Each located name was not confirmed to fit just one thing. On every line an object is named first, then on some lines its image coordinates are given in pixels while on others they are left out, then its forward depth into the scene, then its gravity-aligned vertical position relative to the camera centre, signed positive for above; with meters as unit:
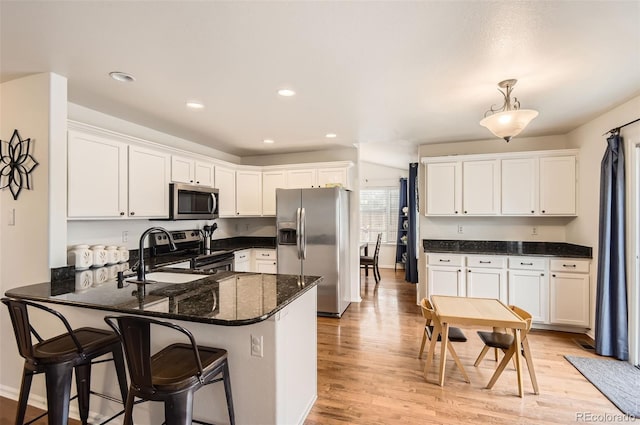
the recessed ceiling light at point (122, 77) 2.23 +1.06
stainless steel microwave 3.53 +0.16
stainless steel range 3.48 -0.49
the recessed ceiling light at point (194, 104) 2.84 +1.07
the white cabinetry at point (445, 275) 3.94 -0.79
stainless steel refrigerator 4.12 -0.32
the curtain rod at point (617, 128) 2.68 +0.85
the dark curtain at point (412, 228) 5.98 -0.27
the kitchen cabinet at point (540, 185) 3.74 +0.40
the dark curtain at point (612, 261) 2.85 -0.44
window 7.91 +0.06
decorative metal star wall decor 2.30 +0.39
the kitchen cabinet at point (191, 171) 3.63 +0.57
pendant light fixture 2.30 +0.76
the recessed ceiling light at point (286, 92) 2.57 +1.08
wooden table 2.32 -0.82
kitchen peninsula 1.61 -0.67
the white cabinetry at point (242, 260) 4.25 -0.67
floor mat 2.22 -1.38
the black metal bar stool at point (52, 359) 1.59 -0.78
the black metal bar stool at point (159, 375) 1.33 -0.76
